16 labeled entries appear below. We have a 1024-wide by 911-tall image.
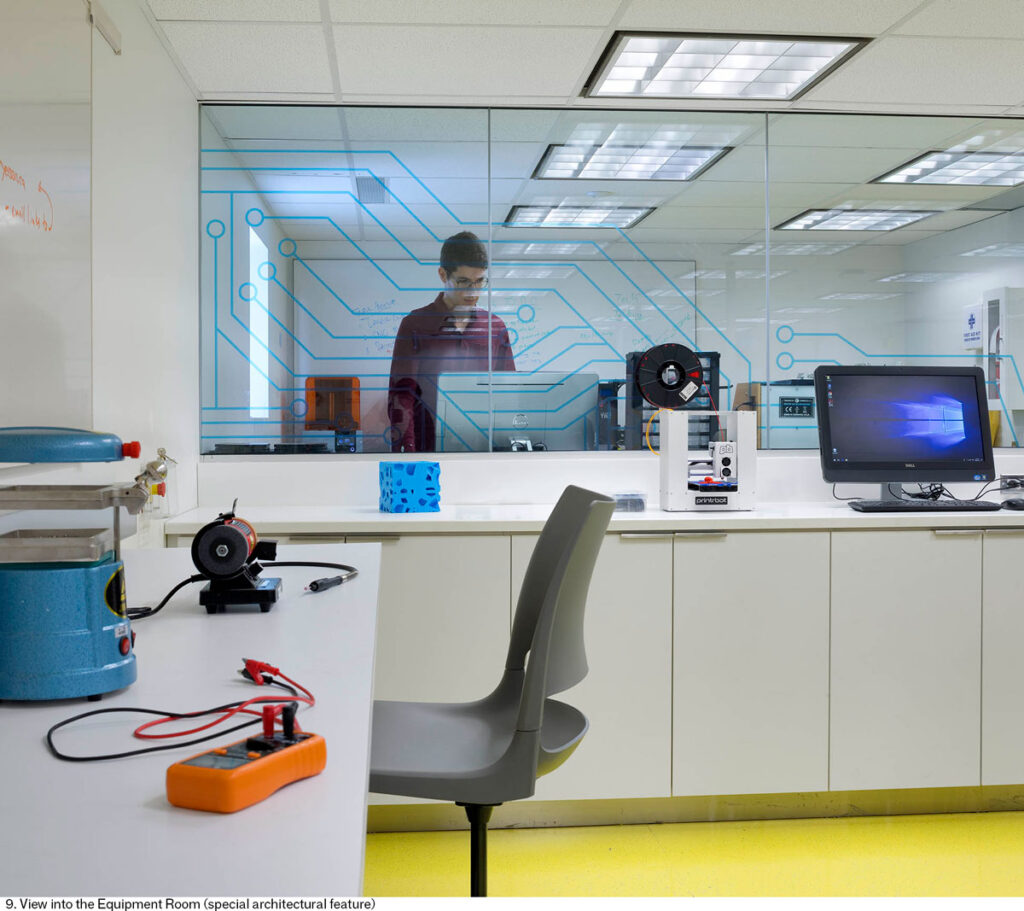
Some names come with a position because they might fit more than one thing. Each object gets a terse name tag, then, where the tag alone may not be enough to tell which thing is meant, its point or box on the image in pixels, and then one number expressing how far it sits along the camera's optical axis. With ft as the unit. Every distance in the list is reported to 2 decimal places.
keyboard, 9.64
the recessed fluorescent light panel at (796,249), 11.57
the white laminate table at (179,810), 2.06
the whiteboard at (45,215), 5.48
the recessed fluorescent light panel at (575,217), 11.26
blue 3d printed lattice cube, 9.57
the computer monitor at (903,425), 10.34
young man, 11.10
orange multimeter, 2.43
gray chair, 4.85
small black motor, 4.90
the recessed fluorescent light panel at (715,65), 9.44
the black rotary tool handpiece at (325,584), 5.44
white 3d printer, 9.75
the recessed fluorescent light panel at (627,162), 11.28
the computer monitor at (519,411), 11.18
